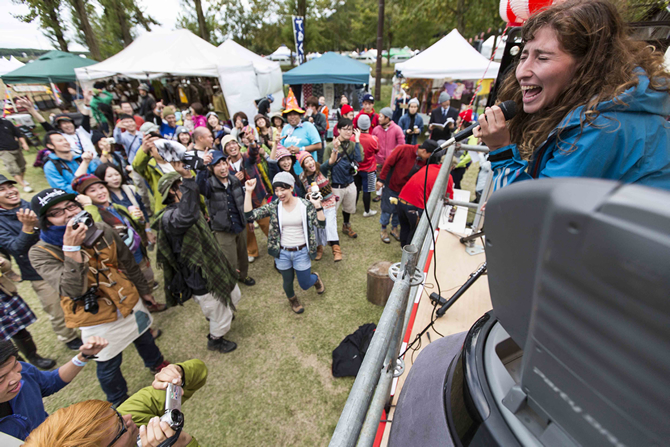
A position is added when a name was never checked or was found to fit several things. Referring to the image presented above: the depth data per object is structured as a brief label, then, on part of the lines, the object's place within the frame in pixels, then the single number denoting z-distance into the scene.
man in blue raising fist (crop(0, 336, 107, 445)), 1.56
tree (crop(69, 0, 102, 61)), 15.65
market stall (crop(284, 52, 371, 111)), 10.92
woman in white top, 3.56
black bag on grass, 3.09
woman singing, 0.96
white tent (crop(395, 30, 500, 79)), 9.92
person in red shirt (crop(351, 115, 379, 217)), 5.73
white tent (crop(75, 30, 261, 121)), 10.38
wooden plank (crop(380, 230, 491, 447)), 2.51
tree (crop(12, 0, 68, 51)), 17.69
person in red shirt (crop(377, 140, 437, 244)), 4.37
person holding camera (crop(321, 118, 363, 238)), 4.93
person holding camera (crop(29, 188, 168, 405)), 2.25
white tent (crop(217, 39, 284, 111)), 12.50
